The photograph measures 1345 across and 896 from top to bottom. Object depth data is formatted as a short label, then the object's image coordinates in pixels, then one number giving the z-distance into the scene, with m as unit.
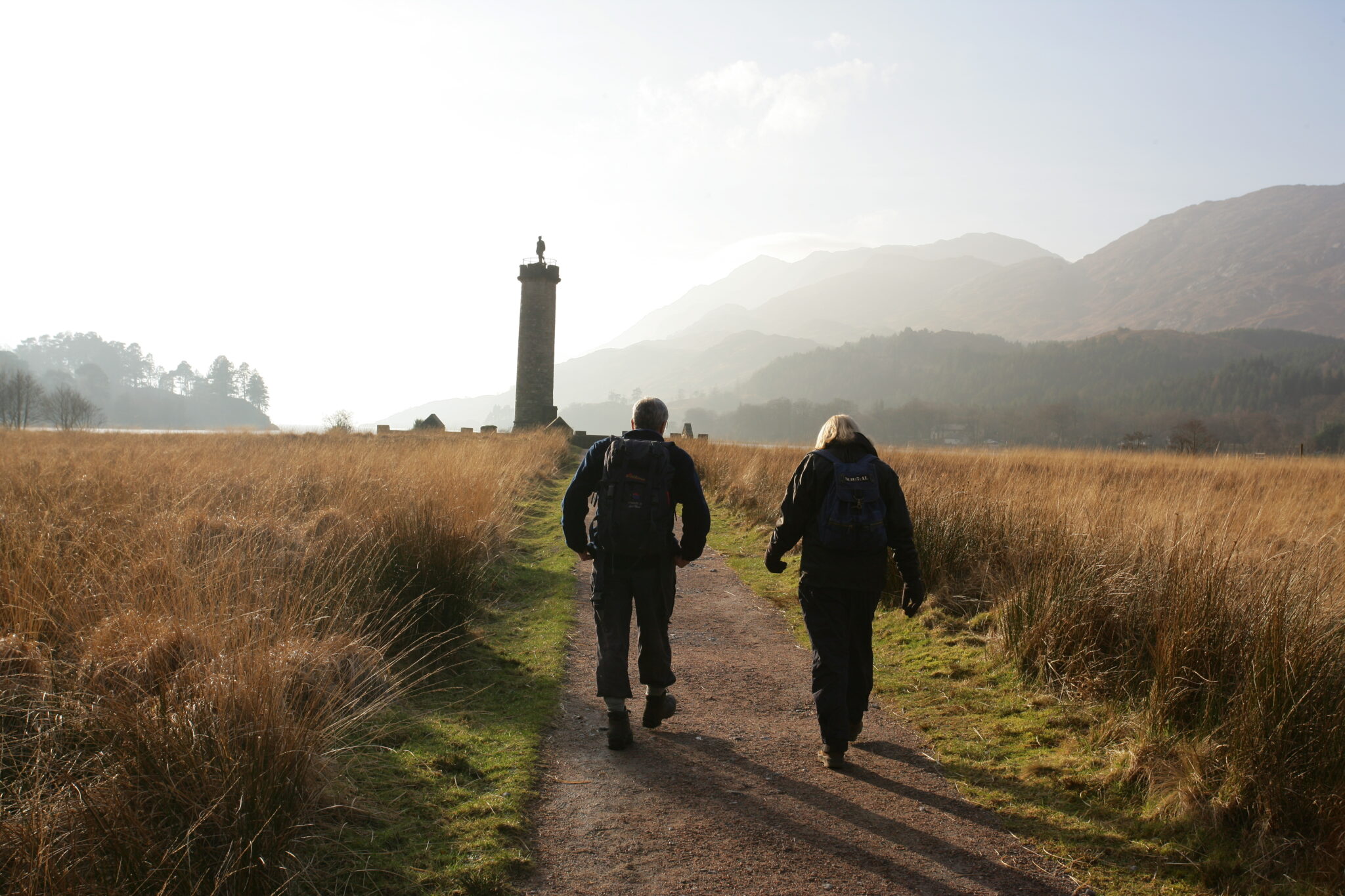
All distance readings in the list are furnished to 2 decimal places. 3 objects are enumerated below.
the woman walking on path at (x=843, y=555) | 3.80
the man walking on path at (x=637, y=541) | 4.00
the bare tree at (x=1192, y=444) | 21.51
